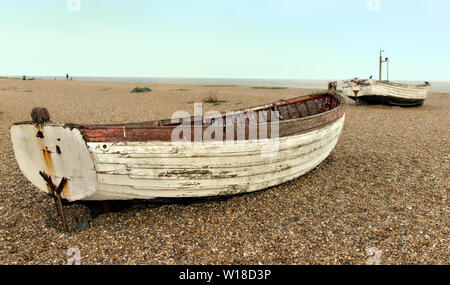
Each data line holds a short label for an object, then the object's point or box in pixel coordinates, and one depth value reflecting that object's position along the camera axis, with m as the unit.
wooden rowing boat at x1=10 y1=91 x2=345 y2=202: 4.14
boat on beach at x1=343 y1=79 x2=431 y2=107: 18.97
